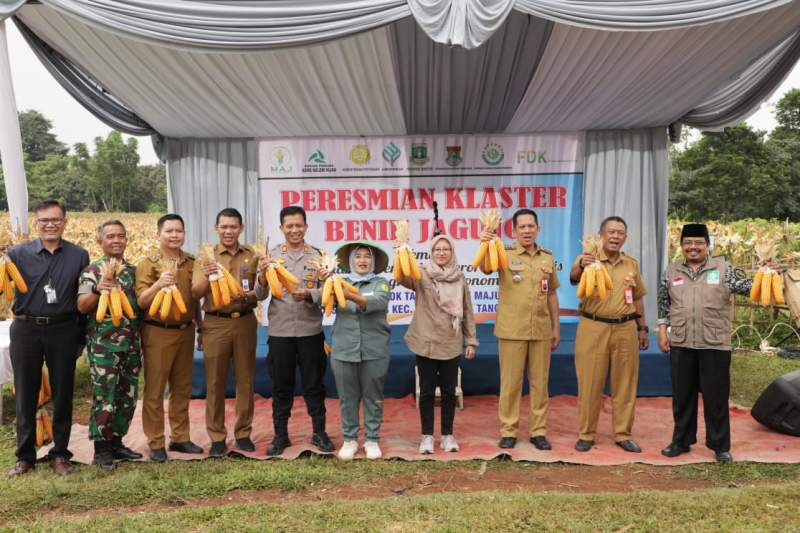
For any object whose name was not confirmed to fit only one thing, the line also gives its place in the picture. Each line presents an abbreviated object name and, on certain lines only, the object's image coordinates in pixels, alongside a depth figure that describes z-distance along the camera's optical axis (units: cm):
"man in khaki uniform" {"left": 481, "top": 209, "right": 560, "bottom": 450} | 421
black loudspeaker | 452
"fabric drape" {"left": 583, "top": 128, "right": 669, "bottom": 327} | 631
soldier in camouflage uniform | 368
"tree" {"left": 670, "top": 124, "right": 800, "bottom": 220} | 2591
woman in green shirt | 392
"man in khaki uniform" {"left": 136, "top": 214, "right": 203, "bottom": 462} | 385
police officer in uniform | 402
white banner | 643
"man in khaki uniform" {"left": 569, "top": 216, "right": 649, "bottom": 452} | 413
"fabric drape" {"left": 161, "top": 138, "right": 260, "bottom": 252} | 645
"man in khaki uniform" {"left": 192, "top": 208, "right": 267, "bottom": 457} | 403
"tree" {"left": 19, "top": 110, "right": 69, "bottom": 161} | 6912
